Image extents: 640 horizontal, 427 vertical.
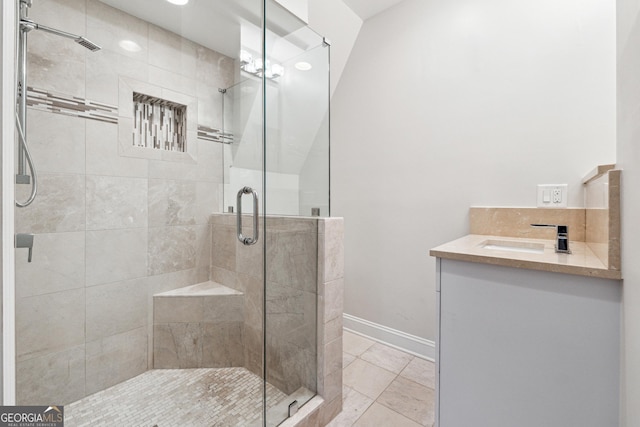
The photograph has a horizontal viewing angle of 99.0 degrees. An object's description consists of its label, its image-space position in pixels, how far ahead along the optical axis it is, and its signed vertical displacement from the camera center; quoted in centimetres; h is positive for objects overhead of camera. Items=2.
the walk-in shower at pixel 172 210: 138 +1
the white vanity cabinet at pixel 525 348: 85 -47
